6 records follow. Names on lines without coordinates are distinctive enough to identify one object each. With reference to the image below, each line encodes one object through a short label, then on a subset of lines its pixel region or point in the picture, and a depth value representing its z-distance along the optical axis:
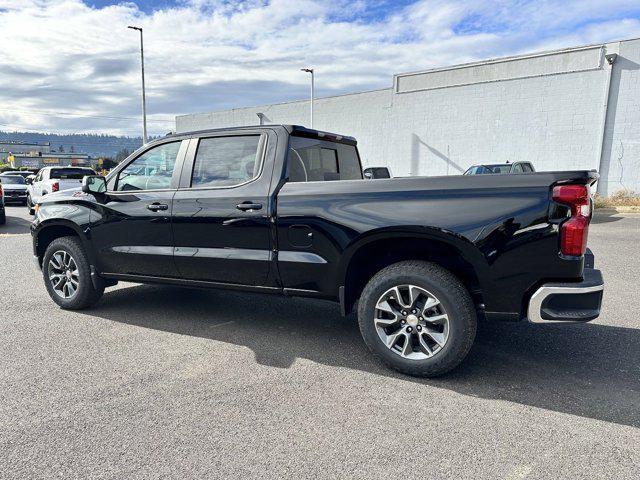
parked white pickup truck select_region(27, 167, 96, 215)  14.82
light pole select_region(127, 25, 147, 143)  26.65
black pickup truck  3.15
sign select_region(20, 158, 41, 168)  123.07
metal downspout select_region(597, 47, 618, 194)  16.72
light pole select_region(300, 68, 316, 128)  27.72
